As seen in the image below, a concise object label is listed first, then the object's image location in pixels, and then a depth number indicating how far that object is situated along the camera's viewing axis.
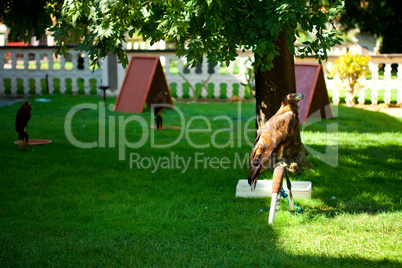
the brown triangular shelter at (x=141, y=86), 13.44
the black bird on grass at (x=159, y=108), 10.68
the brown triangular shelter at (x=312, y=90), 11.73
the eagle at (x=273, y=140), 5.04
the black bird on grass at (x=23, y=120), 8.16
